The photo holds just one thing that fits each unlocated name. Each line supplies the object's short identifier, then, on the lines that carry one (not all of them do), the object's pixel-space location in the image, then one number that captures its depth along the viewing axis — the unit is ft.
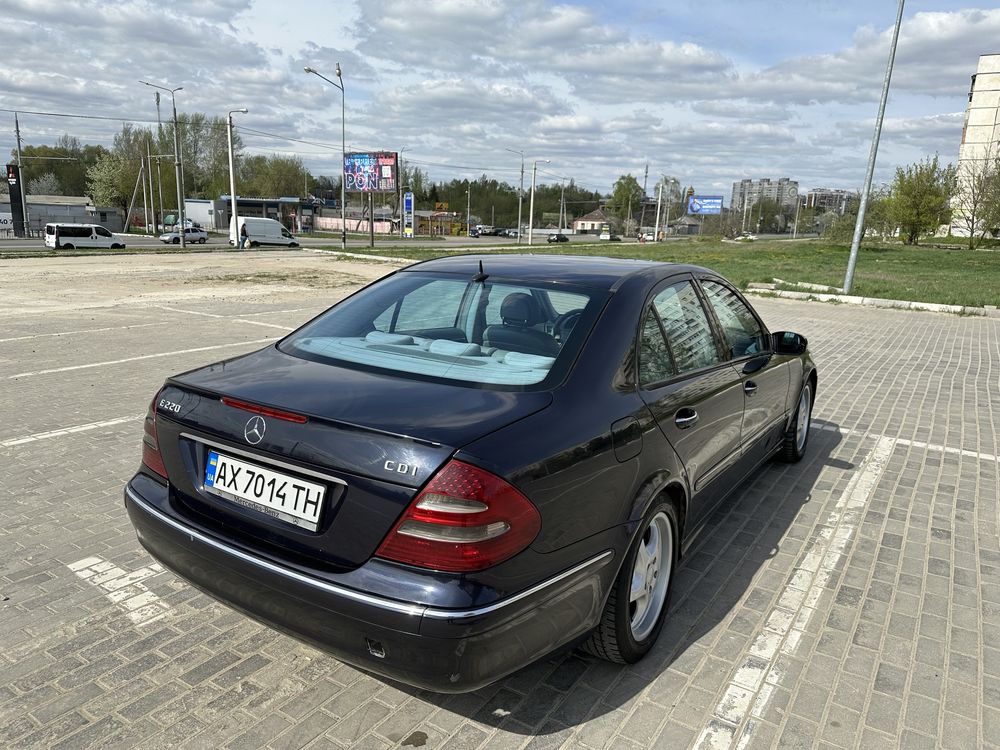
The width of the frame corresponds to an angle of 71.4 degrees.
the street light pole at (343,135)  132.61
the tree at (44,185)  291.99
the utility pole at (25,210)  182.17
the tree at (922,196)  166.40
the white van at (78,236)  128.47
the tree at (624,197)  414.62
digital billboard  201.36
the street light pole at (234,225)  143.64
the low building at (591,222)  444.96
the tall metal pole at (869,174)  58.70
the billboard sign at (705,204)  389.60
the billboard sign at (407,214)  262.47
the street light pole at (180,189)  137.28
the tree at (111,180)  248.52
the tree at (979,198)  151.74
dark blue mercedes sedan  6.53
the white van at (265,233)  157.07
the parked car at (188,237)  168.96
